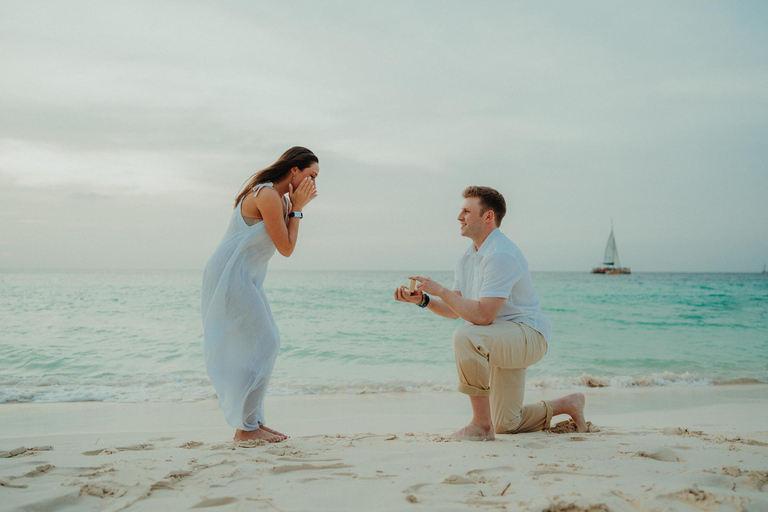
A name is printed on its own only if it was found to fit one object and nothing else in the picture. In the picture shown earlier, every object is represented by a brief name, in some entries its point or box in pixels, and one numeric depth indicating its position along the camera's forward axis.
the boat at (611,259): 55.57
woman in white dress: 3.14
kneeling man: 3.12
